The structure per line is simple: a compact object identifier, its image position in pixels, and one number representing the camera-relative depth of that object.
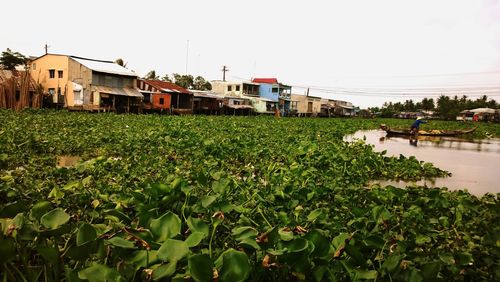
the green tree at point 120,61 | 37.38
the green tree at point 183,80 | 49.90
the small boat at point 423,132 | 20.45
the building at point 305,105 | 53.92
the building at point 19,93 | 21.41
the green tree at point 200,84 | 52.91
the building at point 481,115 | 52.67
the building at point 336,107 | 61.62
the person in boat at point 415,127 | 19.59
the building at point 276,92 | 48.56
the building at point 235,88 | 46.03
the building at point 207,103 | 38.37
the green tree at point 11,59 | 33.88
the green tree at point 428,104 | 80.12
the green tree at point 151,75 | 48.25
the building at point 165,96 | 33.31
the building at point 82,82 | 27.52
